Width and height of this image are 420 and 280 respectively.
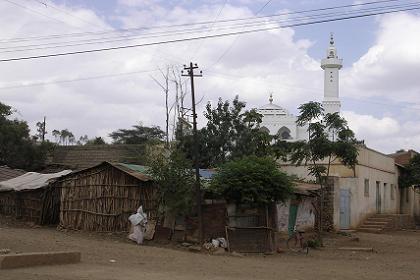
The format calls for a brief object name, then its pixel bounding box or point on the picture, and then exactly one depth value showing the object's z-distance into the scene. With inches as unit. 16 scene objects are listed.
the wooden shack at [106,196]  847.1
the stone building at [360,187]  1196.7
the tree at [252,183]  751.1
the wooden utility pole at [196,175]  777.6
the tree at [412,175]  1523.1
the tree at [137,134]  2277.3
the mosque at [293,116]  2080.5
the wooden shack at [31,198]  1058.7
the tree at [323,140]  933.8
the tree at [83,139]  3373.5
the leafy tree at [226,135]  1258.0
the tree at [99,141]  2360.0
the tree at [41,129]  2583.9
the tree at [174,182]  782.5
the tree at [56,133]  3316.4
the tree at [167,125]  1646.7
